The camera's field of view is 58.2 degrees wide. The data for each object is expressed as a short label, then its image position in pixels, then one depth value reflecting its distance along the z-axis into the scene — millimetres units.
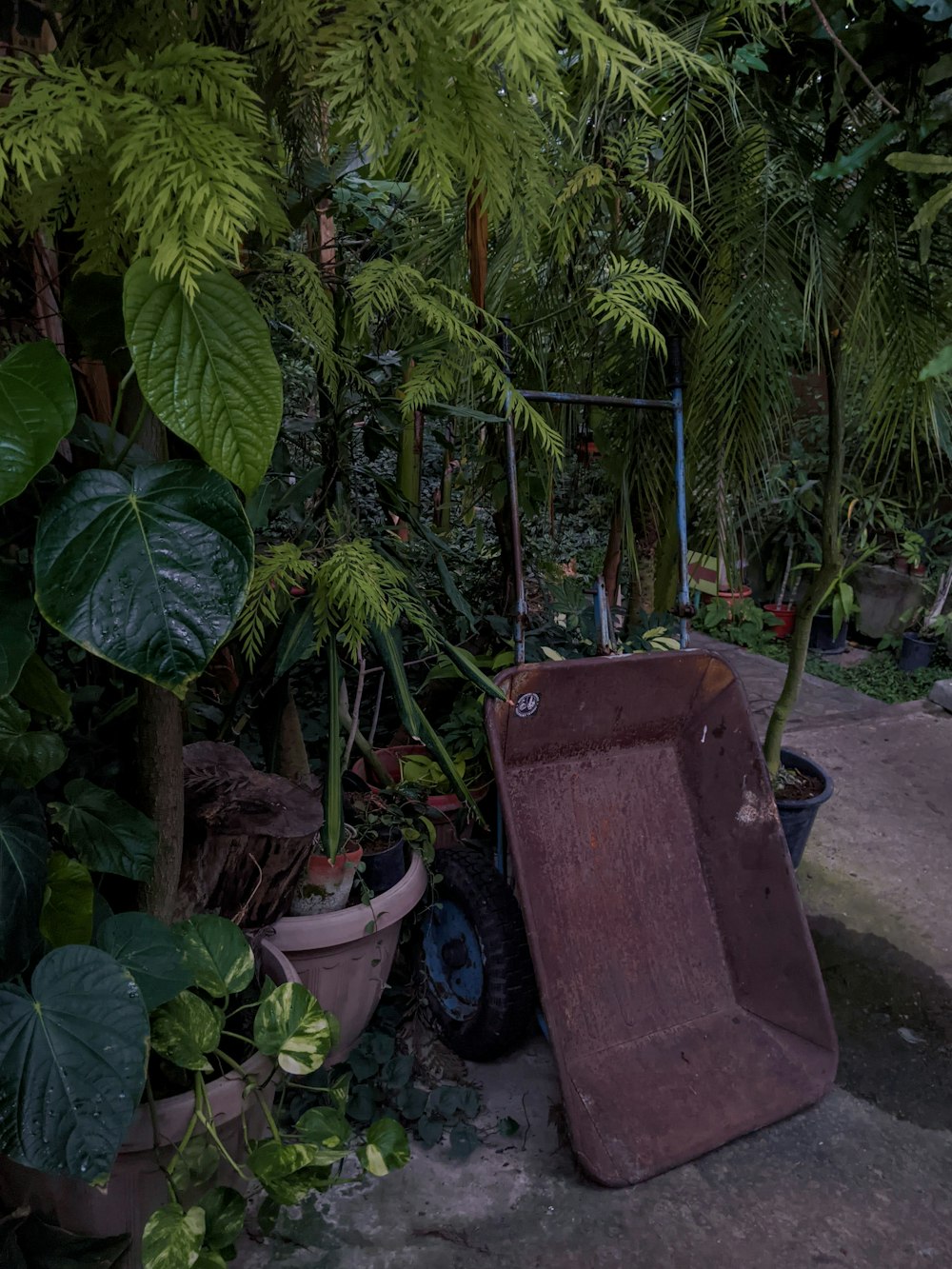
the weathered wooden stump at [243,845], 1253
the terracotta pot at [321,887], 1509
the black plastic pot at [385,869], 1608
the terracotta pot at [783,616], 4414
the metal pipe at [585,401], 1594
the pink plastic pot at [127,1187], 1049
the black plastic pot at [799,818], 2066
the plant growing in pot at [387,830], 1617
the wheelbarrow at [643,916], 1504
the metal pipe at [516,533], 1561
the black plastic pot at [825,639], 4273
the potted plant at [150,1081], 864
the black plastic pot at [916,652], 3926
